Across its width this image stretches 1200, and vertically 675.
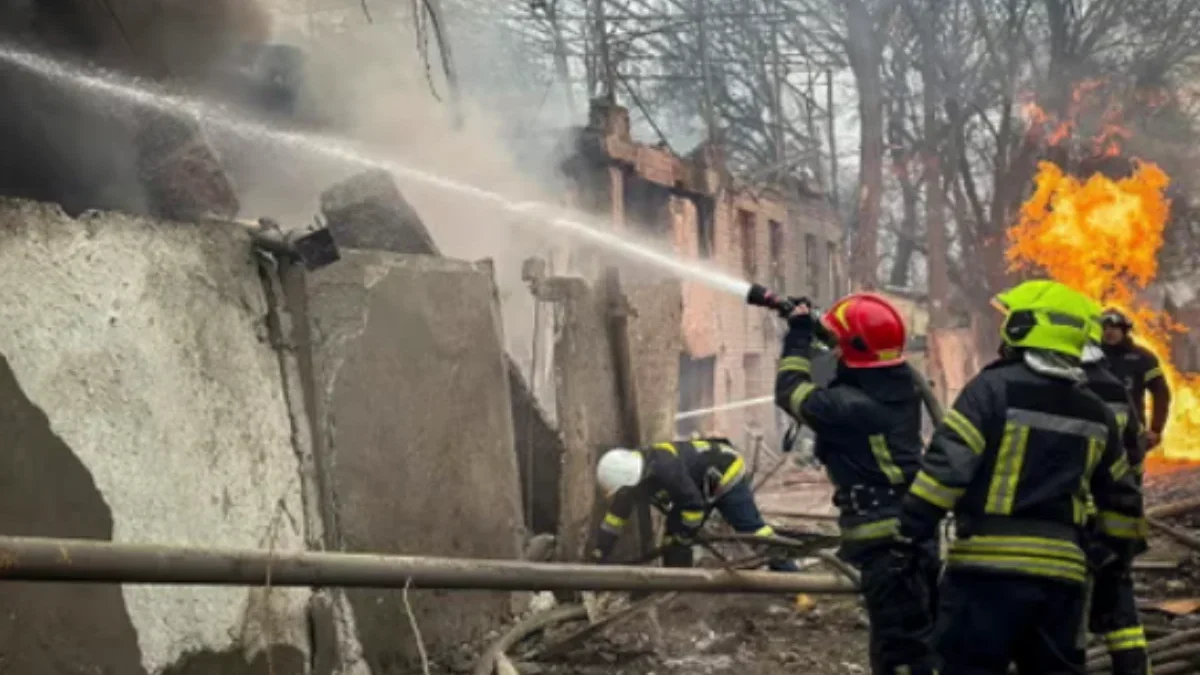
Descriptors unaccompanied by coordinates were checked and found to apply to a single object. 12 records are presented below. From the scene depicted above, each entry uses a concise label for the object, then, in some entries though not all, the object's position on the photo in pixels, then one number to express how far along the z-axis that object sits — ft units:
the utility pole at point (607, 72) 53.23
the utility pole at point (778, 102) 88.48
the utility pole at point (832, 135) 94.04
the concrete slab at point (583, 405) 23.91
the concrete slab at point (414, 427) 17.51
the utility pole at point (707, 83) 71.15
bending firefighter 23.44
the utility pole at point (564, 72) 78.13
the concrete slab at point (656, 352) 26.99
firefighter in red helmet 16.38
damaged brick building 57.11
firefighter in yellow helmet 12.78
